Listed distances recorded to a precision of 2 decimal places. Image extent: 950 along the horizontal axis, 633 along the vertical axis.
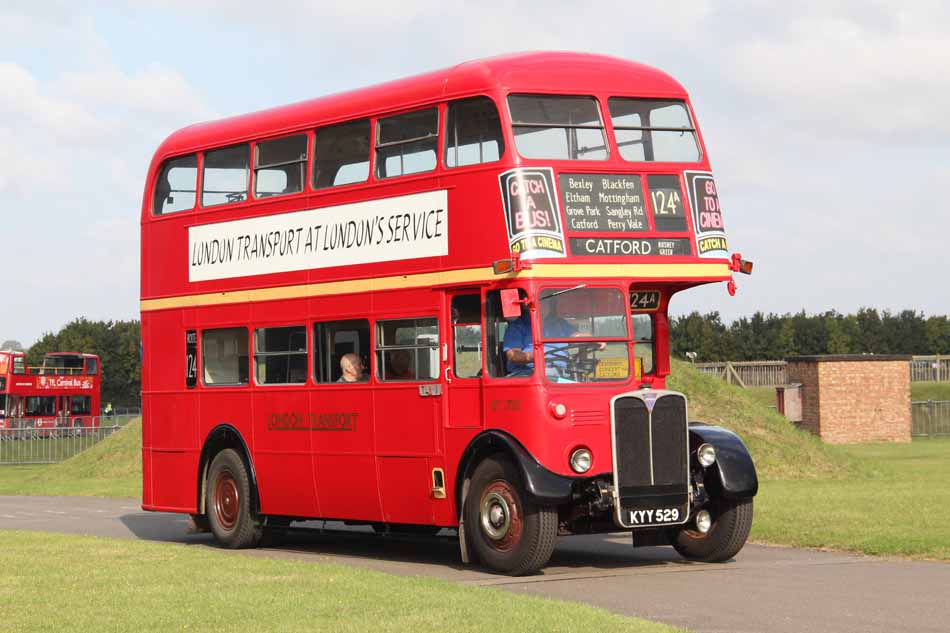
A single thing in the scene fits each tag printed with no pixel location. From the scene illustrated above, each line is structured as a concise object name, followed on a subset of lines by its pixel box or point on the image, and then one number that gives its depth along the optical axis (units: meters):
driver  14.57
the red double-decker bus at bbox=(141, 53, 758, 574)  14.51
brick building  44.38
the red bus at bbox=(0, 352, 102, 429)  67.94
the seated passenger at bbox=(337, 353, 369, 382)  16.75
